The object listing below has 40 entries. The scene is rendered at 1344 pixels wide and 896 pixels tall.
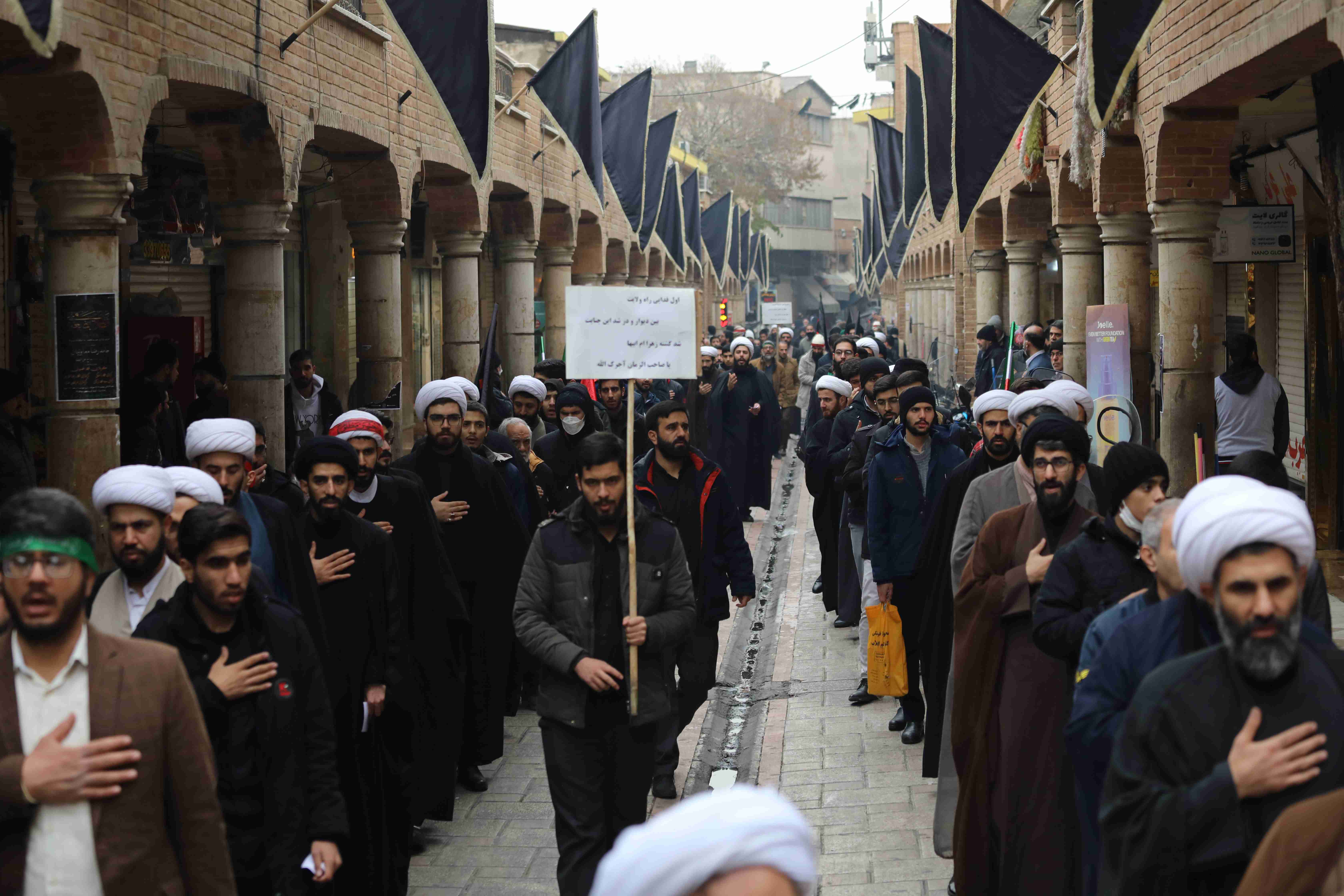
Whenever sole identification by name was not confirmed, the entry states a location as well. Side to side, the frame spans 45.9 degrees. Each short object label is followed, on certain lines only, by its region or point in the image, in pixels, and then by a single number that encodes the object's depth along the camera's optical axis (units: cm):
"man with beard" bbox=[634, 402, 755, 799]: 722
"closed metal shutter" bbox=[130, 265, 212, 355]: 1509
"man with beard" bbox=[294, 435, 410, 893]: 542
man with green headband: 319
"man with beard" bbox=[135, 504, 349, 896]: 386
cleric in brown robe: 485
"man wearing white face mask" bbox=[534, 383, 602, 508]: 937
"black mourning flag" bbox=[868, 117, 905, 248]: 2558
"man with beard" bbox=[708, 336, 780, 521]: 1527
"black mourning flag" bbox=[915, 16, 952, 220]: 1524
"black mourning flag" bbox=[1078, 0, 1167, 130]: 930
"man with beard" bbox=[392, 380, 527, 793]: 756
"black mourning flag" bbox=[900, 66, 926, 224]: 2042
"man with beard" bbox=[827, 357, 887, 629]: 954
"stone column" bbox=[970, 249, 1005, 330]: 2248
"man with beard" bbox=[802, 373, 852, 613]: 1069
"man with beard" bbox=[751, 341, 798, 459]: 2167
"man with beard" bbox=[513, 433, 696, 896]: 505
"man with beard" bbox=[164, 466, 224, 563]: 470
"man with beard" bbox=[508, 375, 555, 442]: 1038
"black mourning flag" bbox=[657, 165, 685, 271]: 3122
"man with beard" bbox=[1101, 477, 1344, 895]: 282
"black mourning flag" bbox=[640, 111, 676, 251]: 2495
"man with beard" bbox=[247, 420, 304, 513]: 618
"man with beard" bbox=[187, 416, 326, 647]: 495
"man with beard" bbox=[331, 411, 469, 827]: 642
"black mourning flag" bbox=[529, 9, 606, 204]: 1658
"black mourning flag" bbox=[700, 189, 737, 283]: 4428
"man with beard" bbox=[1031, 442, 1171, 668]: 428
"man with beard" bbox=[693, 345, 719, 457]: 1786
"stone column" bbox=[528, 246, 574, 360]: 2431
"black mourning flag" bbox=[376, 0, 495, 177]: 1108
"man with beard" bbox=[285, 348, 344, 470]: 1379
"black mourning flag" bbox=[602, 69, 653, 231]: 2166
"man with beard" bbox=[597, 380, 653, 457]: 1131
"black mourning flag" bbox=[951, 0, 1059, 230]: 1277
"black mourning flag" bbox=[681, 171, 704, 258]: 3747
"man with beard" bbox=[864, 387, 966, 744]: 782
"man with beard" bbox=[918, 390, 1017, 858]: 632
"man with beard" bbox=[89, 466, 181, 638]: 421
